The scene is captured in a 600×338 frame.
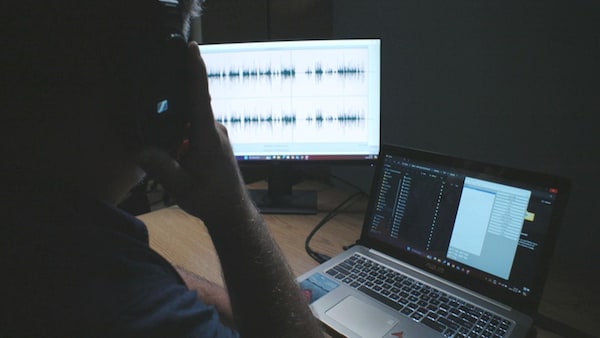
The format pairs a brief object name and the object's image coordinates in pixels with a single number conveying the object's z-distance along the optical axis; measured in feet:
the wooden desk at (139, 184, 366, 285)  2.82
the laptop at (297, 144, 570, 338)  2.06
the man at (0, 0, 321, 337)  1.05
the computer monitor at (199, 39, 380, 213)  3.46
